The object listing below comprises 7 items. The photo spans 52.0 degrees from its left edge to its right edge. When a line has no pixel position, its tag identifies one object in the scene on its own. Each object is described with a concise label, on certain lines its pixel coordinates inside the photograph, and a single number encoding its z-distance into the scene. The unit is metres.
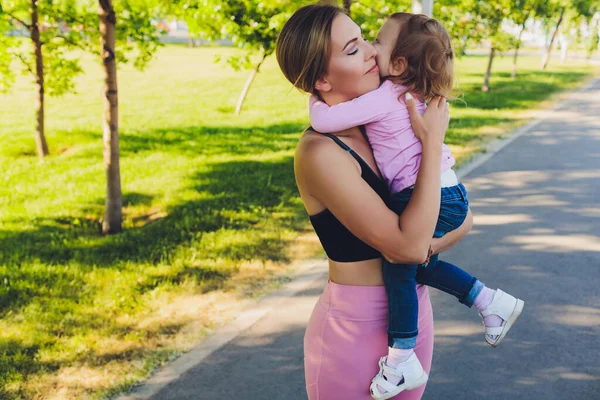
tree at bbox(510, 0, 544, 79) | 18.81
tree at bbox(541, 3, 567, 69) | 21.52
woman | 1.62
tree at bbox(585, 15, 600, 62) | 33.06
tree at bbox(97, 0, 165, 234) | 6.18
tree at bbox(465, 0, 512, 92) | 18.31
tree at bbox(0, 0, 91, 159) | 8.54
